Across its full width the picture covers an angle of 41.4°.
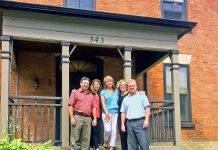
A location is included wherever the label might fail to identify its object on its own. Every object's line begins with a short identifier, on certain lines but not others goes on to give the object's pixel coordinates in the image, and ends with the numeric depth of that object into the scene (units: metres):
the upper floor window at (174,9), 10.07
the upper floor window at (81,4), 9.33
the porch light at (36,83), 8.46
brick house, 6.69
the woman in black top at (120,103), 6.14
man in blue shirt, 5.84
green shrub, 4.20
